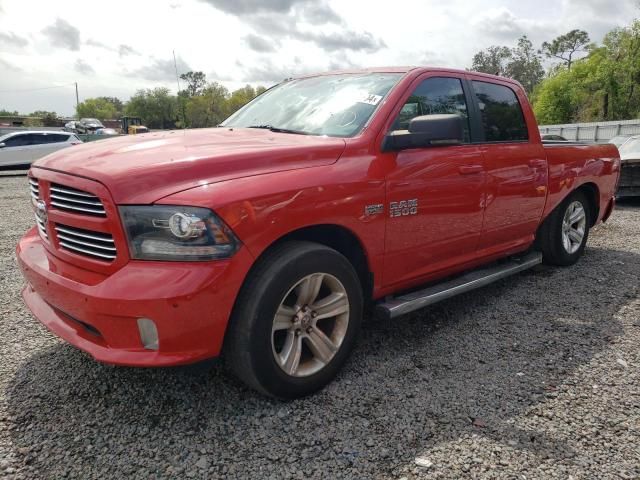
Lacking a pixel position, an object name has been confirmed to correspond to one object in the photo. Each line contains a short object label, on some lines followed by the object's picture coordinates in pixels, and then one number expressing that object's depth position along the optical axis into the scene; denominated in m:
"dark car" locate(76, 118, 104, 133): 46.97
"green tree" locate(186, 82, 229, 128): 73.38
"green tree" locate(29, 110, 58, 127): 68.23
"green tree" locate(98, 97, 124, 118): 145.34
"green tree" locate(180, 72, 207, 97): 87.20
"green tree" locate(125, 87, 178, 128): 91.94
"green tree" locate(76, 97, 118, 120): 129.38
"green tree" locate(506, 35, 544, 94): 71.94
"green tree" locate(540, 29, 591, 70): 63.47
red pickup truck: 2.25
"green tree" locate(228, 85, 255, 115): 80.06
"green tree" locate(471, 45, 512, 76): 71.91
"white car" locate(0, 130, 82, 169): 17.62
